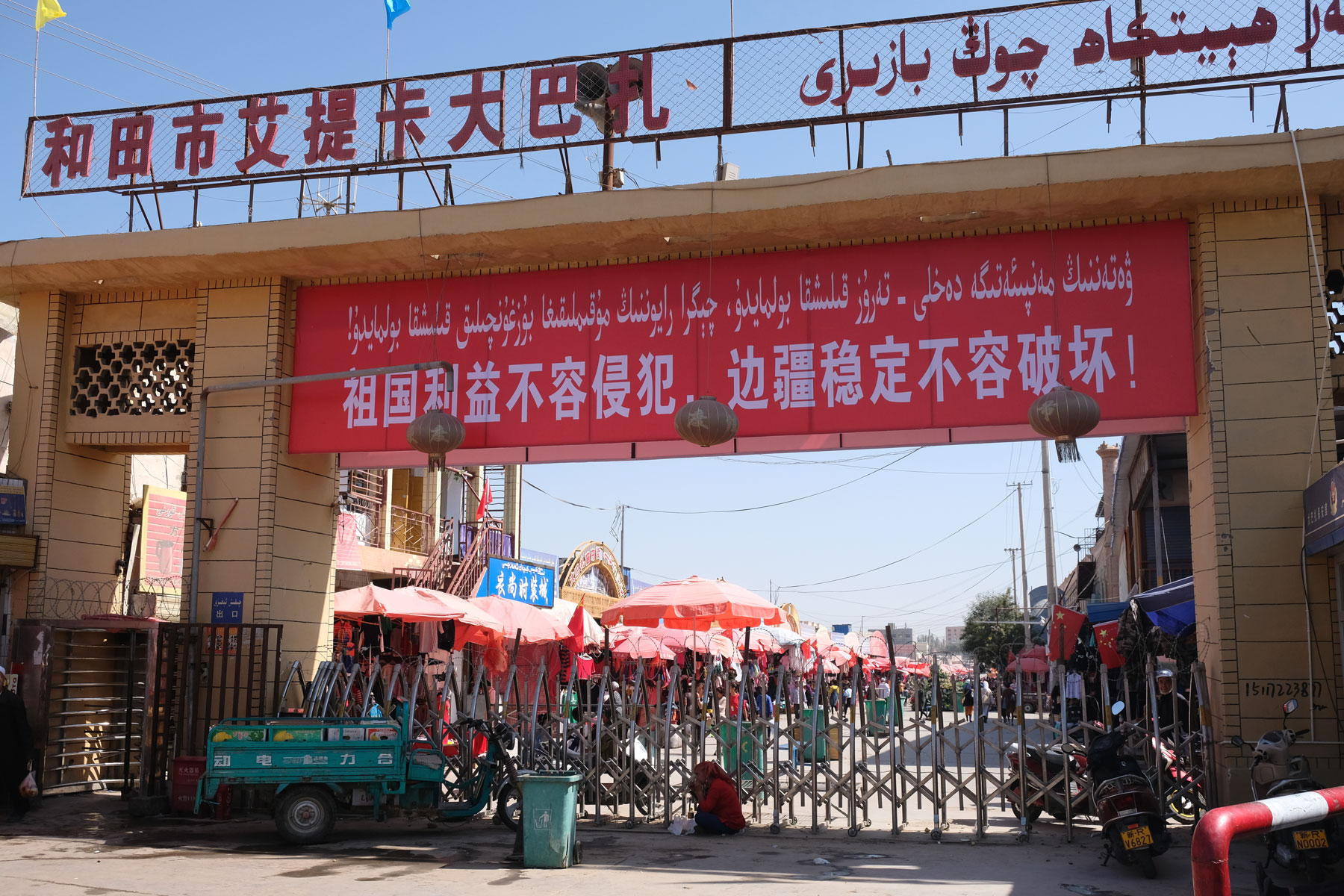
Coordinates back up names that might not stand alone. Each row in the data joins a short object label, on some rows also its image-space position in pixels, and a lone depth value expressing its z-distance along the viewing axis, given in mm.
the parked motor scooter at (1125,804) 8773
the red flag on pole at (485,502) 26344
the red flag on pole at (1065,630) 15367
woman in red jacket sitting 10961
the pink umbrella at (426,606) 13516
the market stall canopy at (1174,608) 14062
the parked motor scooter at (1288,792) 7301
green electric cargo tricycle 10508
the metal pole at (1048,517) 36469
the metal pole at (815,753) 10780
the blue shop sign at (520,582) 22672
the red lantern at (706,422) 10055
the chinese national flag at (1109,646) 15039
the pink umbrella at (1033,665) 30219
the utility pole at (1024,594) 44584
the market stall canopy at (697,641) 21344
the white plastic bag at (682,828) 11086
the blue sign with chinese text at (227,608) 12477
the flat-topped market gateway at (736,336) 10305
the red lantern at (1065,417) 9523
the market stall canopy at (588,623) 16906
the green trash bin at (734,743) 11734
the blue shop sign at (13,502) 13070
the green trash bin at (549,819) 9320
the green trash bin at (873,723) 10836
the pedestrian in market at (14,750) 11477
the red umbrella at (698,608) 14789
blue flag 12984
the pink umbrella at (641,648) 19594
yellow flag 12844
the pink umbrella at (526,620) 15023
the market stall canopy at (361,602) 13664
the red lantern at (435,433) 10891
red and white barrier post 2762
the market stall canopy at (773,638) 21984
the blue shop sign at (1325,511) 8680
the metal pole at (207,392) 11758
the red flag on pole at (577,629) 16328
